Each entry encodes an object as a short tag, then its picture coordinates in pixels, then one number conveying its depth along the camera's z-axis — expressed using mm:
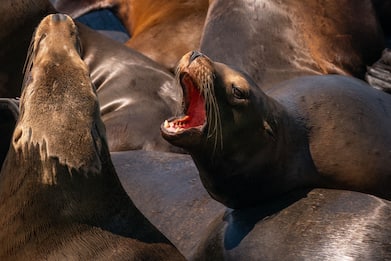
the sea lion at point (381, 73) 12211
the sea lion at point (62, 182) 7708
